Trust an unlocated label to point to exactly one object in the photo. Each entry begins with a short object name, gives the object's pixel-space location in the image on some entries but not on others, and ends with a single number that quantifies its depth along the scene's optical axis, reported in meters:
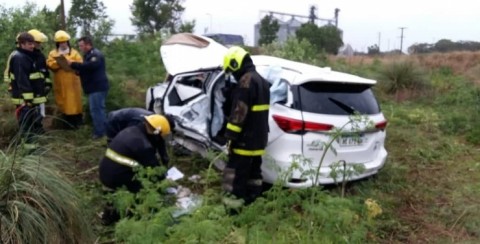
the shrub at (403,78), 13.75
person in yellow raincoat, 7.68
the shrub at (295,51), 14.49
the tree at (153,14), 28.88
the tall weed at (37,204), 3.76
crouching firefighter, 4.68
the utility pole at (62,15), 10.99
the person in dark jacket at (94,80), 7.36
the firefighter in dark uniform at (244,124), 5.03
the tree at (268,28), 35.75
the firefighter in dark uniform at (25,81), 6.69
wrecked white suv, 5.20
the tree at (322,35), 36.03
